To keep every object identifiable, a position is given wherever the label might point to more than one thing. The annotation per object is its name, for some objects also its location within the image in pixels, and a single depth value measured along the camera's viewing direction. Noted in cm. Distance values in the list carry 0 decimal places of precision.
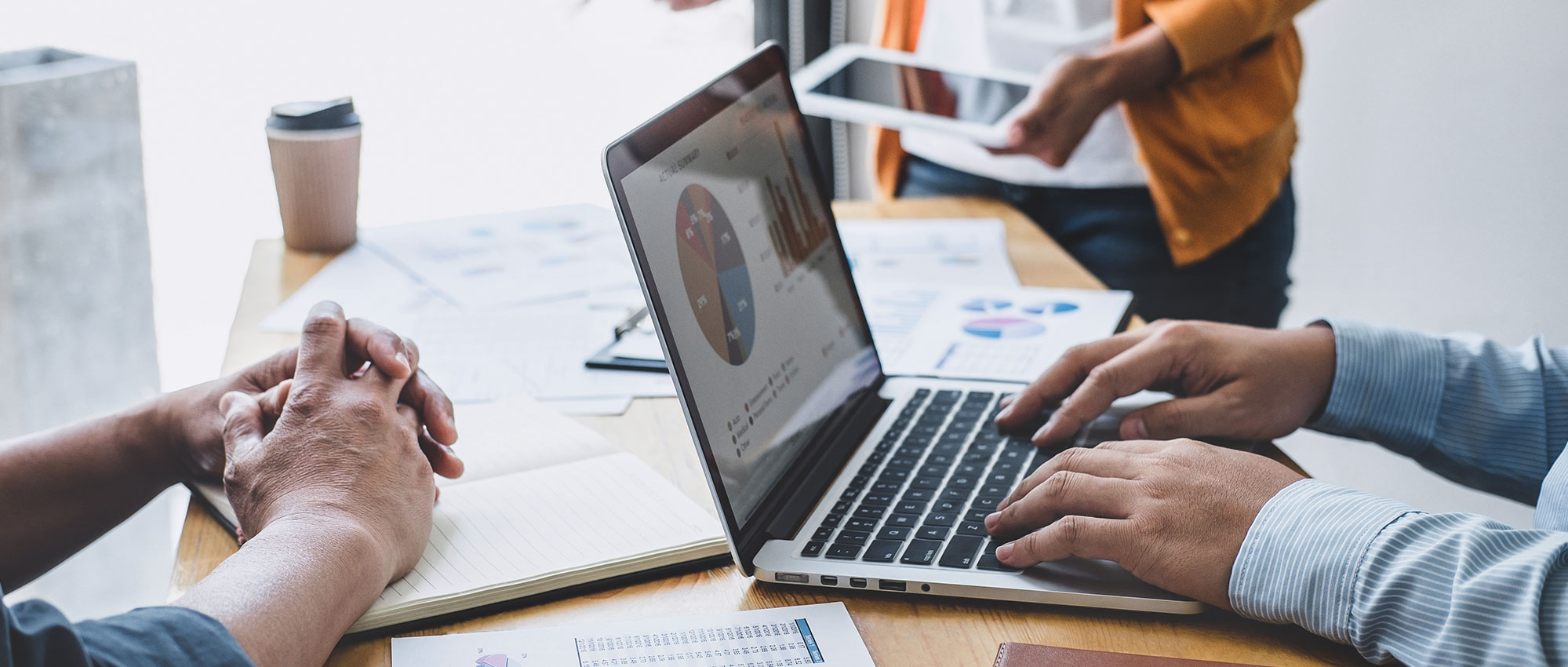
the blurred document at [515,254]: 131
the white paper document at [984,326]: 107
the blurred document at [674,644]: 62
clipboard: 108
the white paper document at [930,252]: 135
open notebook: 68
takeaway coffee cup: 134
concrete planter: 185
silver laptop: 68
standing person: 141
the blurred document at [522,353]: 103
